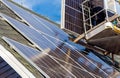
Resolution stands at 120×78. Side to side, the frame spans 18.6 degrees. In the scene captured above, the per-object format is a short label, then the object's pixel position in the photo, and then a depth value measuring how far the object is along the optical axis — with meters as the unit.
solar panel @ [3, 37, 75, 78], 10.18
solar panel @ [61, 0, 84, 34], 15.30
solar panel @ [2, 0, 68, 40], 14.93
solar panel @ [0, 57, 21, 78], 10.06
